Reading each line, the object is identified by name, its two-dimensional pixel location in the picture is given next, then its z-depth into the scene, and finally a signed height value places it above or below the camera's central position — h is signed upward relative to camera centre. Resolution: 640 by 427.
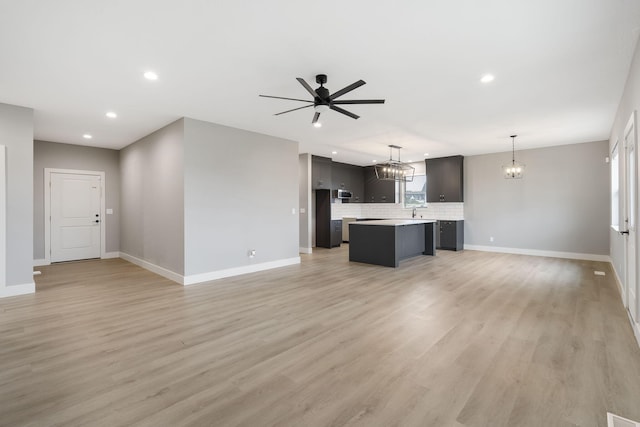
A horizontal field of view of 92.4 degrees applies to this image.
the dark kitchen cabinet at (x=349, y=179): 9.94 +1.08
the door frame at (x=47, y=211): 6.80 +0.03
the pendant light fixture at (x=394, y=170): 7.63 +1.18
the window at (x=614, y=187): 5.48 +0.42
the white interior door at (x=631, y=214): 3.01 -0.06
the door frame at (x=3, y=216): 4.25 -0.05
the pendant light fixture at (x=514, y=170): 6.88 +0.89
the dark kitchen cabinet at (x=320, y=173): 8.86 +1.12
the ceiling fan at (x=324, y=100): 3.22 +1.21
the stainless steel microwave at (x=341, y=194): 9.68 +0.53
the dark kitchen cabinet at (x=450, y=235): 8.59 -0.71
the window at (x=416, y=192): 9.85 +0.59
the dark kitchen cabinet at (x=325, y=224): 9.09 -0.41
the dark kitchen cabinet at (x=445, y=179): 8.80 +0.92
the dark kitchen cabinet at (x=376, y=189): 10.45 +0.76
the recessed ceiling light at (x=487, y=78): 3.49 +1.52
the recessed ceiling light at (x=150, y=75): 3.41 +1.54
